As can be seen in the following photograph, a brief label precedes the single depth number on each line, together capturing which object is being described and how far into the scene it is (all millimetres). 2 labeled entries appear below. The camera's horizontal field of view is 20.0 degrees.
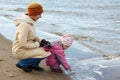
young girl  5555
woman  5289
